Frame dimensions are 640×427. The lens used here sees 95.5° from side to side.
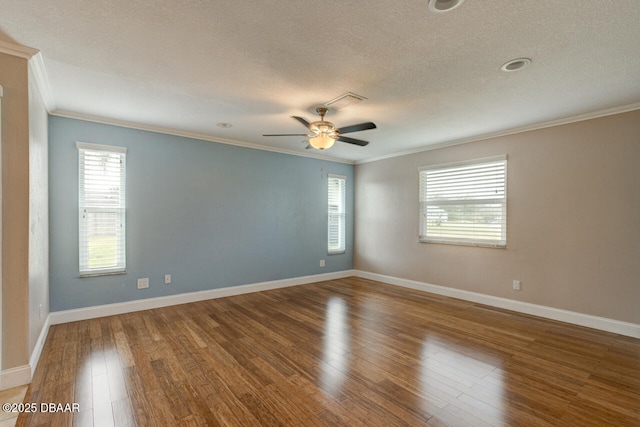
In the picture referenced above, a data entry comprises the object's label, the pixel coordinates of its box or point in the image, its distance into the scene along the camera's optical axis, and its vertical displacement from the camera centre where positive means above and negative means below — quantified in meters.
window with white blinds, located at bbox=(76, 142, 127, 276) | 3.76 +0.04
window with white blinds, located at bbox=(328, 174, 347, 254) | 6.41 -0.05
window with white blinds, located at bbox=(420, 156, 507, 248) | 4.41 +0.15
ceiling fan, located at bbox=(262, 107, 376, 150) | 3.24 +0.93
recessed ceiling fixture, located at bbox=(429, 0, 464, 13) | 1.72 +1.25
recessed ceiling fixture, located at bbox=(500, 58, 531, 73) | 2.38 +1.25
